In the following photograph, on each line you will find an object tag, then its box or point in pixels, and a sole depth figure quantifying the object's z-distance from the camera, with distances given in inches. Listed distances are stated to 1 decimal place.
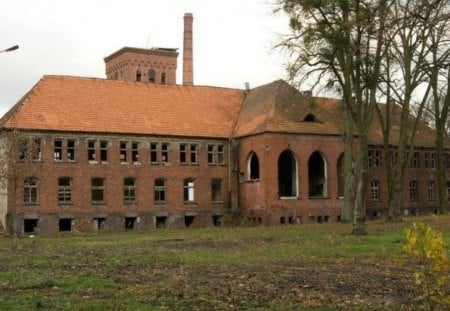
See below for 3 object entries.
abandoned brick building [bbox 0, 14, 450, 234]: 1685.5
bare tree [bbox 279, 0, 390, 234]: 1082.7
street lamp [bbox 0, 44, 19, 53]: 855.7
